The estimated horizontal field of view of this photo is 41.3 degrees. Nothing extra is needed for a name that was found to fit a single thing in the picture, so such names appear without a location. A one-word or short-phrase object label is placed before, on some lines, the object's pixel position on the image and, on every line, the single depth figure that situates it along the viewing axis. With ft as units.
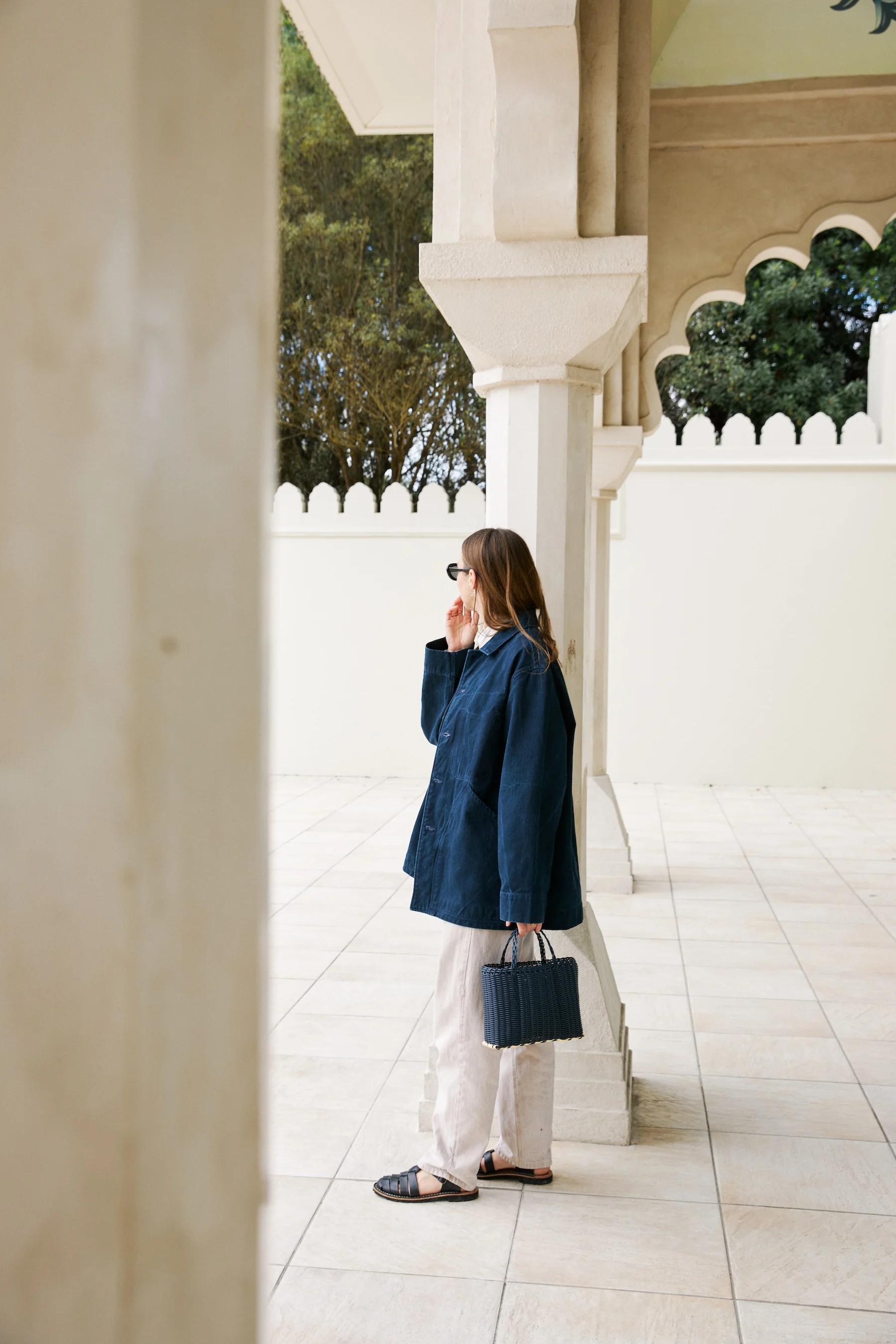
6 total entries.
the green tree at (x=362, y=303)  49.26
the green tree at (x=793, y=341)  52.37
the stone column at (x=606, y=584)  21.48
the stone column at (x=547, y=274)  10.36
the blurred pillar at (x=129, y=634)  1.67
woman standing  9.26
